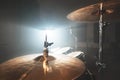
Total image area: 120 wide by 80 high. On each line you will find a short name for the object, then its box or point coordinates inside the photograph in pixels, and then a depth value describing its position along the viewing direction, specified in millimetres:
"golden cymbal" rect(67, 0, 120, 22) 1062
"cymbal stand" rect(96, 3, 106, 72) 1153
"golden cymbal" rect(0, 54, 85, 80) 703
